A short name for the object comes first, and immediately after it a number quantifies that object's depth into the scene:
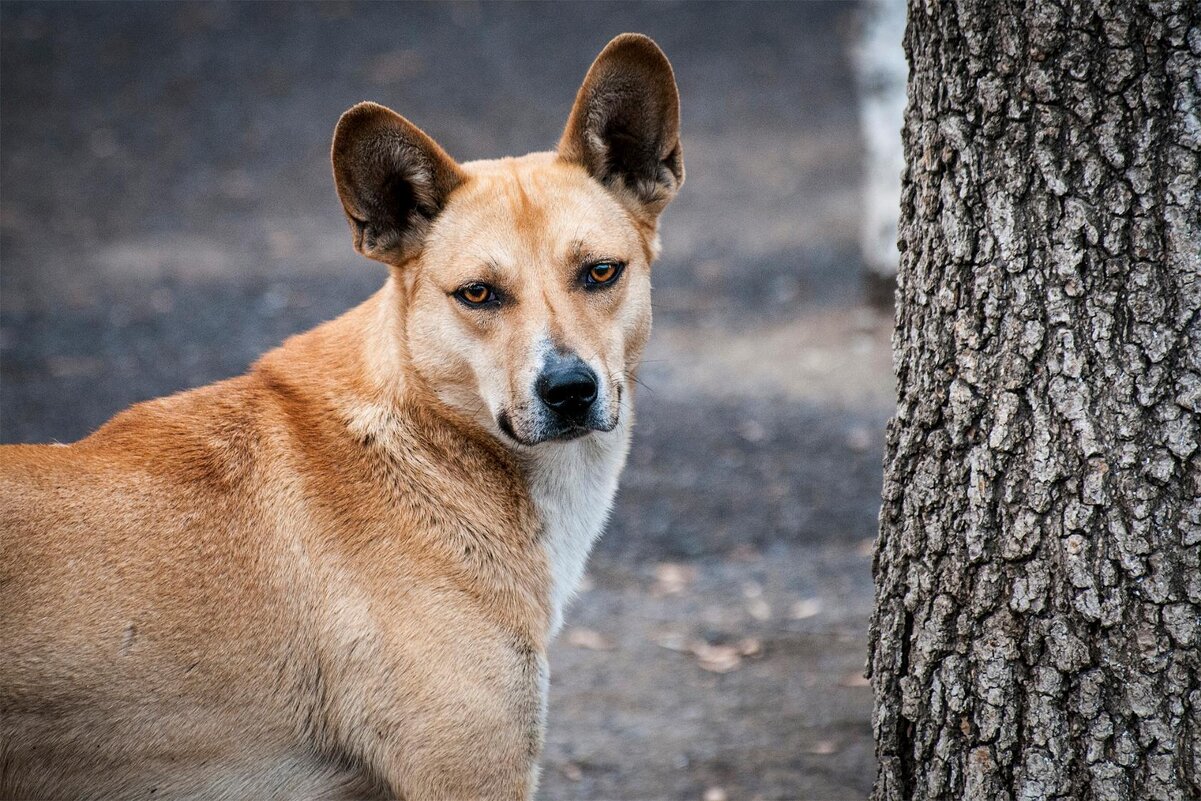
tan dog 5.53
